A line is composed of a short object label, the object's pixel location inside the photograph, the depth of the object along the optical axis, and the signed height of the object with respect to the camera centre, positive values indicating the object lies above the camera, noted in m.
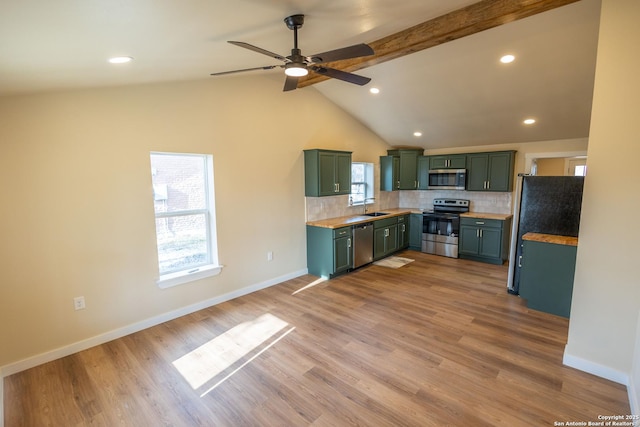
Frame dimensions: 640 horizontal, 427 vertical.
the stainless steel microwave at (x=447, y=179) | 6.02 -0.05
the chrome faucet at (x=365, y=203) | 6.30 -0.55
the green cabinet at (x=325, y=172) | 4.73 +0.09
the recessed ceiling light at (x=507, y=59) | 3.39 +1.35
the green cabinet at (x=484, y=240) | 5.46 -1.19
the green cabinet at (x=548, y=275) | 3.35 -1.16
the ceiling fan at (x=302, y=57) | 2.07 +0.88
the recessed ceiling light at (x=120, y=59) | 2.06 +0.84
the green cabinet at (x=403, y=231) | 6.31 -1.17
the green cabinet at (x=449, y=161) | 6.06 +0.32
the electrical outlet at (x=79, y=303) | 2.82 -1.18
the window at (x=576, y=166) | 7.89 +0.26
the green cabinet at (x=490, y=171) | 5.57 +0.10
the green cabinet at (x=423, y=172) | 6.55 +0.10
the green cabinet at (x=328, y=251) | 4.71 -1.19
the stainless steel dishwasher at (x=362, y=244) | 5.10 -1.17
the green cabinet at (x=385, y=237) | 5.62 -1.18
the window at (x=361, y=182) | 6.21 -0.11
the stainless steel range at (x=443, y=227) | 5.95 -1.02
